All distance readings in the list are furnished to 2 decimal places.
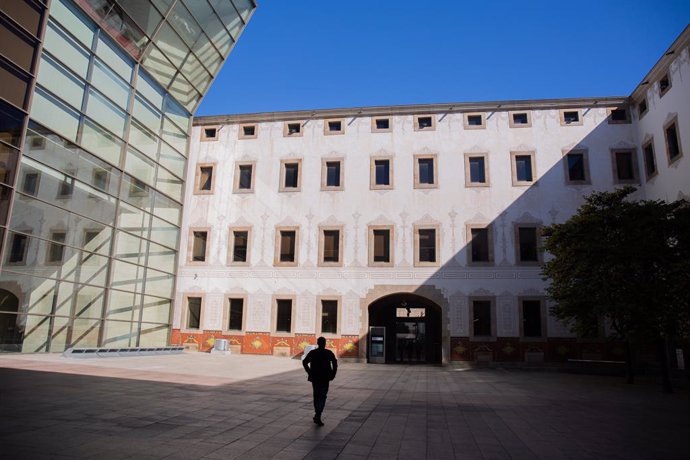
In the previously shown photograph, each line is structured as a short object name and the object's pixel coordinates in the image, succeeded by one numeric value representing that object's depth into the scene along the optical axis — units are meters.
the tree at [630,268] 14.54
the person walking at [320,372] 8.10
